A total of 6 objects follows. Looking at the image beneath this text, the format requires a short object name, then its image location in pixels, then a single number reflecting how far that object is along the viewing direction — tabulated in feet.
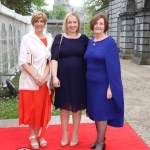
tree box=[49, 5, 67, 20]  297.33
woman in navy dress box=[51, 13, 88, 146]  12.09
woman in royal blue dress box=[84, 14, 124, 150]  11.50
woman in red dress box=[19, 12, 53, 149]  12.13
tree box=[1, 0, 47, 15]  85.82
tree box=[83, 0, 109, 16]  130.82
